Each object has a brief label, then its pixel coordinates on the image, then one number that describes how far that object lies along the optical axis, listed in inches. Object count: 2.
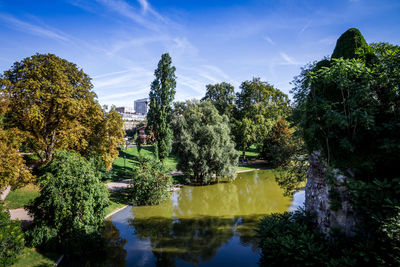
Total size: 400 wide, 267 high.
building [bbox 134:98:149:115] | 6876.0
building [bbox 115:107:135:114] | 5538.4
